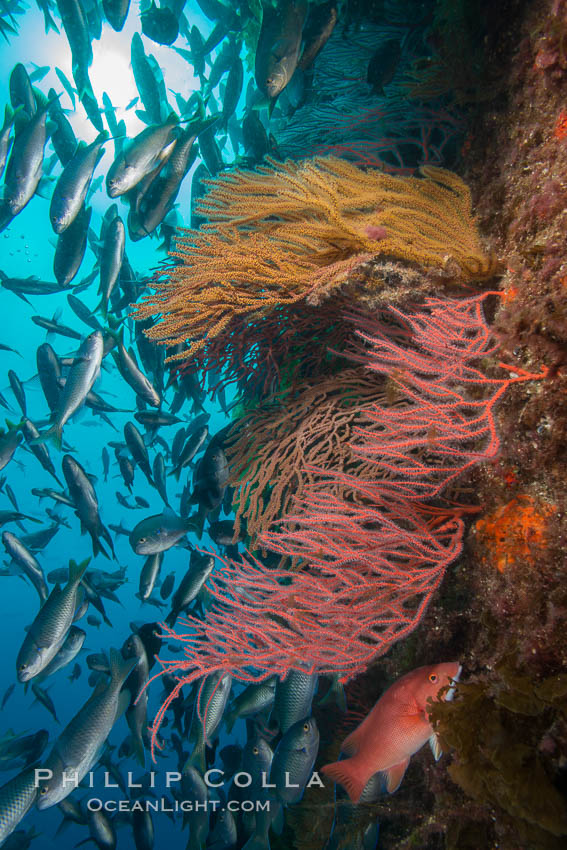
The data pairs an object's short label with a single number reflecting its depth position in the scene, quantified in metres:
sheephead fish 1.80
